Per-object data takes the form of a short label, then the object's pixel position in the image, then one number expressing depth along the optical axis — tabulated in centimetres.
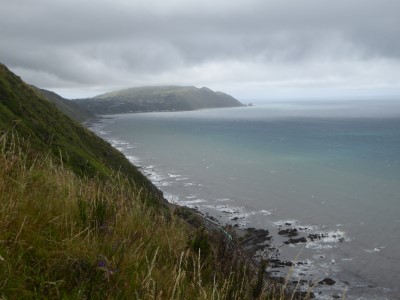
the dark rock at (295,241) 4047
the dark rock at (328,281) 3154
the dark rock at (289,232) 4231
